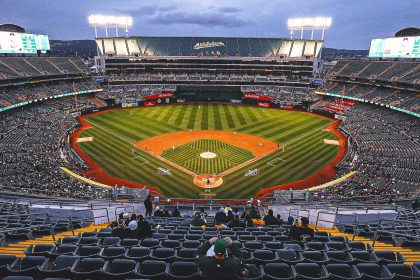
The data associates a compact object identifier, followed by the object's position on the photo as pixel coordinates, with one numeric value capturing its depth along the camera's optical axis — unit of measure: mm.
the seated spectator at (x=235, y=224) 13117
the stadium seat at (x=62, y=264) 6977
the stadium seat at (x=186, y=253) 8072
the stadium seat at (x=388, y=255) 8219
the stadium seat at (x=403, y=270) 6844
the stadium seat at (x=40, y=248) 7962
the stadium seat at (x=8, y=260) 6863
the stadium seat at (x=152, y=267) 7105
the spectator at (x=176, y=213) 17753
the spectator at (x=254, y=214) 16319
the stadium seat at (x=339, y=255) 8223
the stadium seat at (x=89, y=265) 7121
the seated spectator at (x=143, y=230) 9719
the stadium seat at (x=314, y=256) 8133
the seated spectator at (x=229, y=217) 14383
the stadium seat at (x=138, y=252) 8062
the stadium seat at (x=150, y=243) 9078
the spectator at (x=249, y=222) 13648
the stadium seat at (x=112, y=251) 8090
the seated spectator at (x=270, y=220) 14016
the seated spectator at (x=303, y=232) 9867
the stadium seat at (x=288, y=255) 8011
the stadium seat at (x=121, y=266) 7062
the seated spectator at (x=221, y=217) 14500
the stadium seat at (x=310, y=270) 7090
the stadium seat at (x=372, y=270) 7098
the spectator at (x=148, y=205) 17006
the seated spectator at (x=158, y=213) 17344
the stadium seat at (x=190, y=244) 9133
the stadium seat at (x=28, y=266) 6473
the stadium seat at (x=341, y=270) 7141
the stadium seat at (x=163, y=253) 8047
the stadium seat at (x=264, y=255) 8094
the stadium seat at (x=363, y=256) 7976
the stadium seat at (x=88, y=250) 8211
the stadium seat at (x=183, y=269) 7020
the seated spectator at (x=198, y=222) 13281
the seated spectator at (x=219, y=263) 5863
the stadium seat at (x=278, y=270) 7053
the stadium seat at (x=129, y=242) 9148
